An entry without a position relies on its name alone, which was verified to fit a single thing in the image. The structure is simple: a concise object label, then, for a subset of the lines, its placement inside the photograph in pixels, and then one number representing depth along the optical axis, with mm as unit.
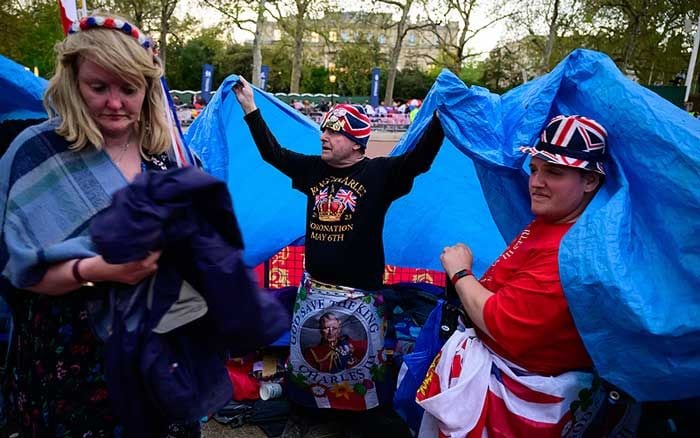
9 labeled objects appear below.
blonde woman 1319
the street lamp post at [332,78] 43656
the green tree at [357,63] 34406
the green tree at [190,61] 42219
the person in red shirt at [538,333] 1677
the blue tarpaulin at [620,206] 1531
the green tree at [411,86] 45938
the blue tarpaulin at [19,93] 2363
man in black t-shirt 2547
